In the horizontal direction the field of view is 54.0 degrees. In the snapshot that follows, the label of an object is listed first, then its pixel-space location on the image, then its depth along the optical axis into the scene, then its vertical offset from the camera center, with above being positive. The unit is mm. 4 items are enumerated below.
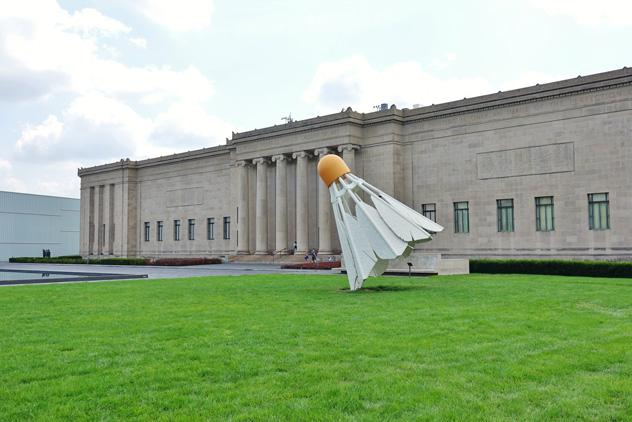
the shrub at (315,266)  33844 -987
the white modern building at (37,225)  67750 +3031
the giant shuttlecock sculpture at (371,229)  17125 +501
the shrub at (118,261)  47041 -884
